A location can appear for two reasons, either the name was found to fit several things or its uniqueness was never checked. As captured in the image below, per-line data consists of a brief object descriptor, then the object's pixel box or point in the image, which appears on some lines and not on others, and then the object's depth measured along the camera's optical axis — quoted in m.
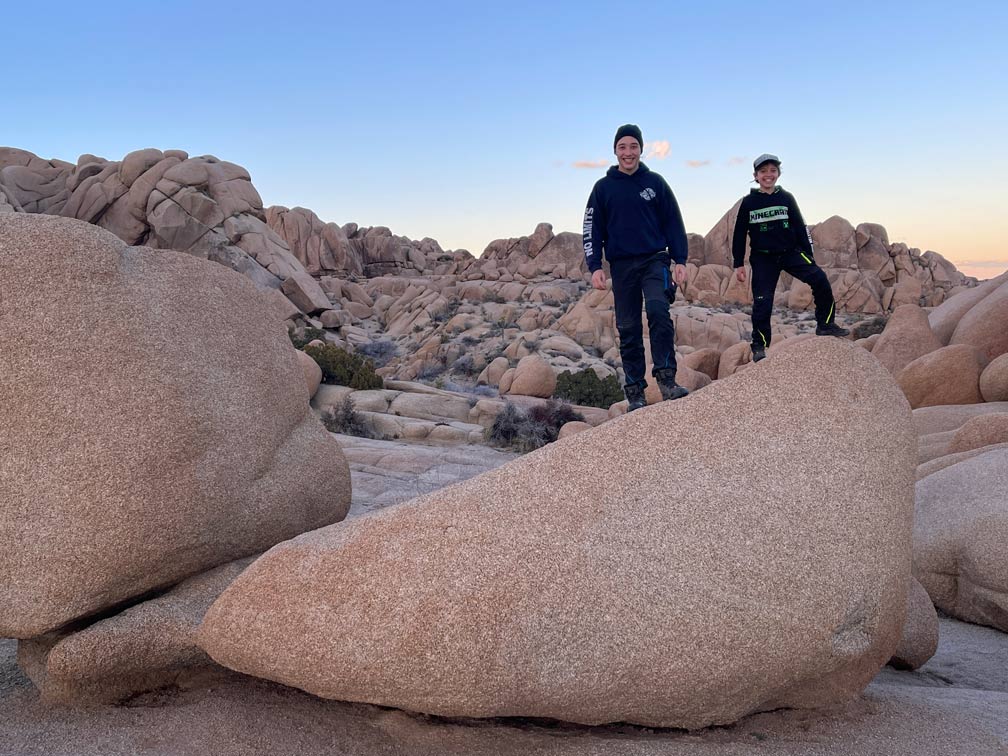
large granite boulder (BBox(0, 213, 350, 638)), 3.69
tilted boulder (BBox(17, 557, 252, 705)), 3.69
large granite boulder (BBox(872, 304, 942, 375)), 13.23
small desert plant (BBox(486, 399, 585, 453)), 14.02
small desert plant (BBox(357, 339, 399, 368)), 32.44
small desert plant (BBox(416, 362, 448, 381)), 27.86
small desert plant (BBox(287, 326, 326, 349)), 28.06
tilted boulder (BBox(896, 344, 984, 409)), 11.07
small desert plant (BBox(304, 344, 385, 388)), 17.40
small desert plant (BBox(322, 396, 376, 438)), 14.03
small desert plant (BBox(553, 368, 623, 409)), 19.75
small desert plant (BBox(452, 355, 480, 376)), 27.86
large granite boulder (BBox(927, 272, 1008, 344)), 13.82
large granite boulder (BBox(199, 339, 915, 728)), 3.22
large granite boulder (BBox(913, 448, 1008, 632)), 5.85
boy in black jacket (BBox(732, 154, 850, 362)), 6.94
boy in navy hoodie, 6.16
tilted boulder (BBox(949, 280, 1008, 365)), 12.04
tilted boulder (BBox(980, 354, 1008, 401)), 10.60
